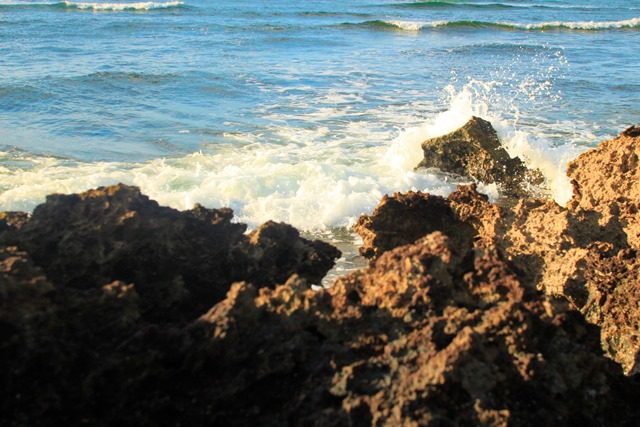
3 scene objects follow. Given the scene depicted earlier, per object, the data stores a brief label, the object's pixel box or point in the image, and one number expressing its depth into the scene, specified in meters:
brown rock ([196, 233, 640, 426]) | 2.02
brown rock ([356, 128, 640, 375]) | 3.48
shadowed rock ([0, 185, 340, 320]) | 2.58
